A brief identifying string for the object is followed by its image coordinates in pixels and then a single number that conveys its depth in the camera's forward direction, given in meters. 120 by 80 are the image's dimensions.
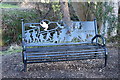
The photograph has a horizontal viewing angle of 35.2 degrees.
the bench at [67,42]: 4.25
